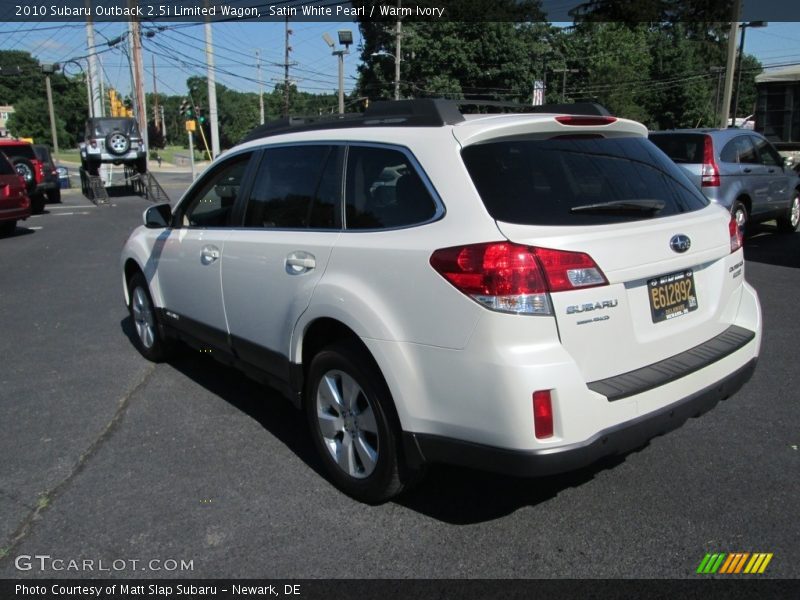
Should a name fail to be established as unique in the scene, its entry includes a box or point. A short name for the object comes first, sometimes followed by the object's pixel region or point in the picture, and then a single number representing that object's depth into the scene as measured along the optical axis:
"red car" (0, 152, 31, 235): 14.18
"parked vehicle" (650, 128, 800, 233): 9.91
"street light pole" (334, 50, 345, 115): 30.85
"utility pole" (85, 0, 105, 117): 30.59
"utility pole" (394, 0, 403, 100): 38.82
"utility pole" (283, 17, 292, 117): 55.66
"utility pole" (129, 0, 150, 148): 33.22
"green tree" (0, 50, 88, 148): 85.62
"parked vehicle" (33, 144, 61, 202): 22.23
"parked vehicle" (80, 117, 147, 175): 26.25
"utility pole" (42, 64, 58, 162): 37.59
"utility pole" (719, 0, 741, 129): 18.83
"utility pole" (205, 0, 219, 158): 29.56
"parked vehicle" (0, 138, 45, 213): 19.14
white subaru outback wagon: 2.71
